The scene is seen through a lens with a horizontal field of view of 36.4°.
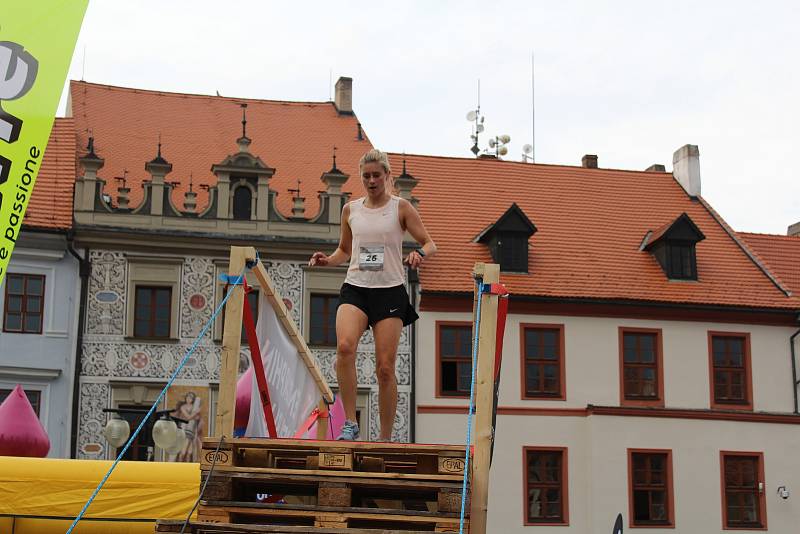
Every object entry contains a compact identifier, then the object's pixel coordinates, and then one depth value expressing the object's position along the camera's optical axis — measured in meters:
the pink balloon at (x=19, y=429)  16.16
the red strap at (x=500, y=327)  7.18
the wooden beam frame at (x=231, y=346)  7.13
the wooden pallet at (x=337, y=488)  6.41
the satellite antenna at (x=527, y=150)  37.47
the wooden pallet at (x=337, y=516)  6.33
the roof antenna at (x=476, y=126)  36.91
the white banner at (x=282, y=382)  9.39
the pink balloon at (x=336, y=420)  11.79
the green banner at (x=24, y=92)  6.23
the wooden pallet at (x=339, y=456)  6.52
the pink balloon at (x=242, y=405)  11.23
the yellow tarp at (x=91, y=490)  13.81
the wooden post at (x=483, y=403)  6.45
